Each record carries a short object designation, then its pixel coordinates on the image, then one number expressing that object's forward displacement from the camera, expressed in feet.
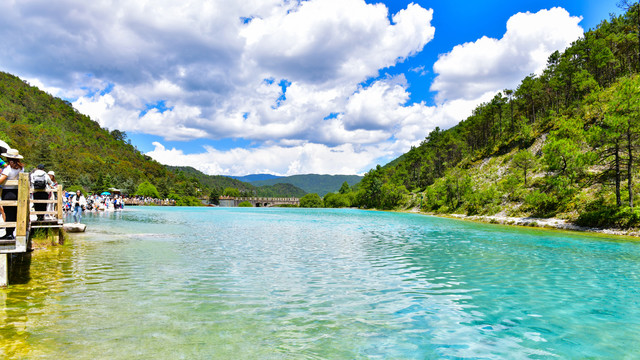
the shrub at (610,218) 116.57
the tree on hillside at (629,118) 119.96
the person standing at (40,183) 48.96
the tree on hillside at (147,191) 549.25
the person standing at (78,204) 105.69
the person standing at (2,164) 38.48
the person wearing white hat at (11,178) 34.76
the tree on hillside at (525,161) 229.86
